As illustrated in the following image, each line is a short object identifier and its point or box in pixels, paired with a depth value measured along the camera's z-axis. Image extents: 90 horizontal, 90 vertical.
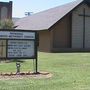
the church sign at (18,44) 15.77
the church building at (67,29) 42.34
